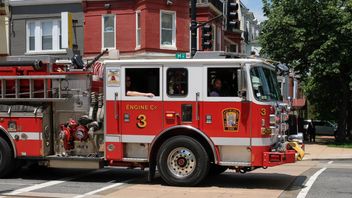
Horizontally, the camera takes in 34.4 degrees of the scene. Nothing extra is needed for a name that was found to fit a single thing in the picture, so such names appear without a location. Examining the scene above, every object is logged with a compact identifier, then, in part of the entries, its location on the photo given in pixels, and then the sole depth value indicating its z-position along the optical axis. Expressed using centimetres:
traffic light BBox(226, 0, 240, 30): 1850
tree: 2645
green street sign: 1181
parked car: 5062
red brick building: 2723
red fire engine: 1090
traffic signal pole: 1825
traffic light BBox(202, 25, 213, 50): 1909
